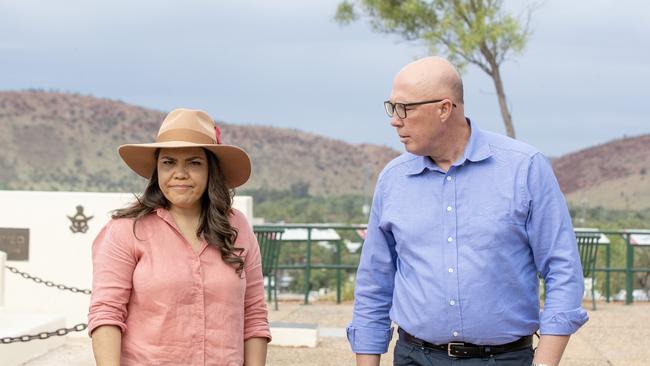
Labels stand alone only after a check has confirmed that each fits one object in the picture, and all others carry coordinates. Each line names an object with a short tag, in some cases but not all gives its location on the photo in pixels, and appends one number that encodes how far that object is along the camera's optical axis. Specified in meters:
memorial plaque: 11.91
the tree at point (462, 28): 21.39
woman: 3.83
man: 4.14
